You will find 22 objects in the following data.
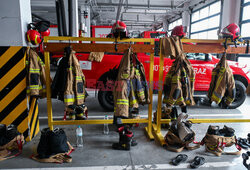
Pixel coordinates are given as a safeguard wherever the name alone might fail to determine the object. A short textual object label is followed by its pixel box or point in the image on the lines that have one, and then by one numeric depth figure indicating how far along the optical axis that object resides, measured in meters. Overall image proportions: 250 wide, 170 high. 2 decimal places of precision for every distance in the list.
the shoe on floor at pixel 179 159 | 2.75
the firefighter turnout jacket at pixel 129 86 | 3.01
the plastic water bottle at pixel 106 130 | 3.80
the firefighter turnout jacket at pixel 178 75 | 3.10
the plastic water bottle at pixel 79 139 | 3.21
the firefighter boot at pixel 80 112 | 4.34
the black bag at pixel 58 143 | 2.78
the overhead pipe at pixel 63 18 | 5.54
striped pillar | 3.13
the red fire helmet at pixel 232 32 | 3.28
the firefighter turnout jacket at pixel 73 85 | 3.01
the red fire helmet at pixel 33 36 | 3.27
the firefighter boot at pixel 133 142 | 3.28
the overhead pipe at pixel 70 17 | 6.86
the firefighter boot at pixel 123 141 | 3.12
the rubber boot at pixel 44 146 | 2.78
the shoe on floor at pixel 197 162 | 2.69
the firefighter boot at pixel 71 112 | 4.47
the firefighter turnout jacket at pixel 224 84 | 3.27
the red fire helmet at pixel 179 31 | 3.36
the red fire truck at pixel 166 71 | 5.03
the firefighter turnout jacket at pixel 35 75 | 3.14
